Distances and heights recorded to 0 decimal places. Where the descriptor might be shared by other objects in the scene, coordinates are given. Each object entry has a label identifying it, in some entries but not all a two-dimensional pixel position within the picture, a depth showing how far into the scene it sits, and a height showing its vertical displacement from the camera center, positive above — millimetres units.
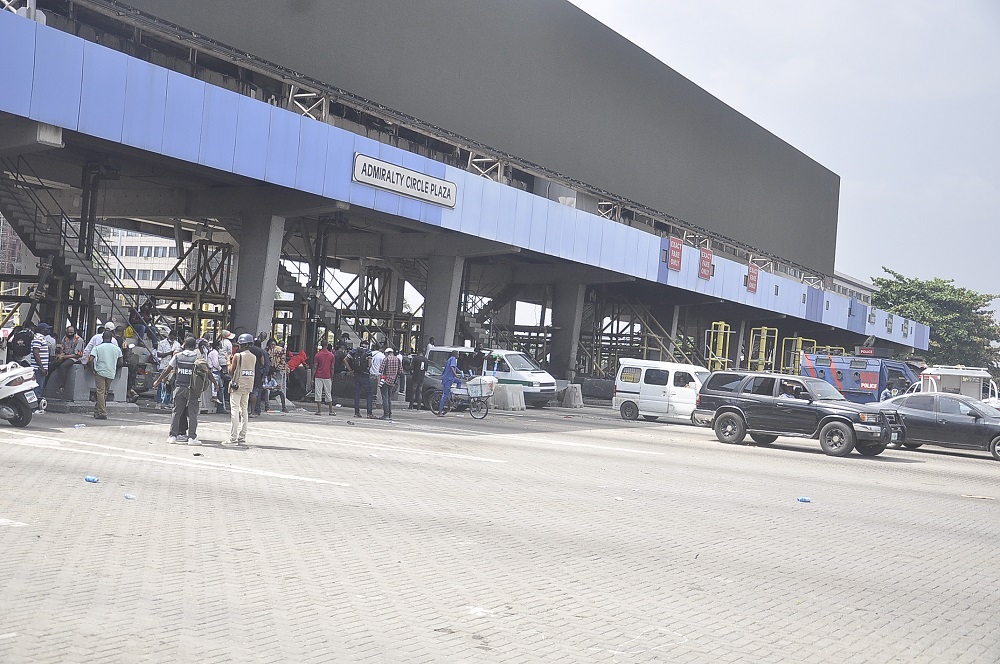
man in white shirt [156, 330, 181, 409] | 22750 -645
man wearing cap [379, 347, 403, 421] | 24781 -570
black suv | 21359 -560
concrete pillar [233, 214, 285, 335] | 29875 +2154
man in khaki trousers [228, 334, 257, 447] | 15930 -780
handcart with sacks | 27672 -963
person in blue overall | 27188 -543
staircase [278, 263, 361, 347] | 34312 +1185
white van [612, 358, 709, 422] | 30453 -382
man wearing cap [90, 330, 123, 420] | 19234 -734
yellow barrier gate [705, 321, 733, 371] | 48012 +1207
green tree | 82688 +7447
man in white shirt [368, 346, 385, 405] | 26031 -338
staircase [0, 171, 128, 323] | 26922 +2062
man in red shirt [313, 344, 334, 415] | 25281 -598
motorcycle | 16266 -1234
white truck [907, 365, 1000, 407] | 38000 +824
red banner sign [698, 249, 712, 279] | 48625 +5805
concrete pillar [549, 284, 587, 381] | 45500 +1989
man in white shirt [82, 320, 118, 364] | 19886 -303
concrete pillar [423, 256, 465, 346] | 37188 +2207
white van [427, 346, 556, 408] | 33312 -273
